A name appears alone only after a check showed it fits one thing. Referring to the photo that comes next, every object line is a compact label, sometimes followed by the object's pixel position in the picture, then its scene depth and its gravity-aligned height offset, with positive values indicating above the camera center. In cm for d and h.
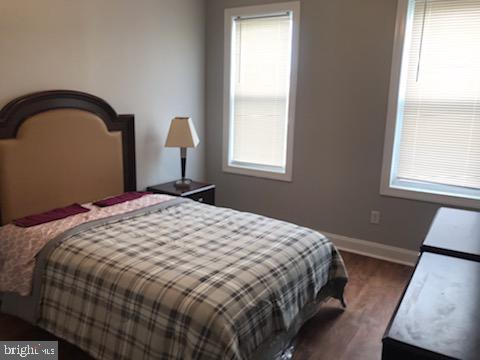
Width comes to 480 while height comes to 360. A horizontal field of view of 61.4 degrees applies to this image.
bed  179 -84
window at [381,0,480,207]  313 +0
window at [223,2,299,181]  393 +10
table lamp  375 -34
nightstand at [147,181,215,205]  367 -85
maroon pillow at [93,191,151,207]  304 -80
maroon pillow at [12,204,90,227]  256 -80
